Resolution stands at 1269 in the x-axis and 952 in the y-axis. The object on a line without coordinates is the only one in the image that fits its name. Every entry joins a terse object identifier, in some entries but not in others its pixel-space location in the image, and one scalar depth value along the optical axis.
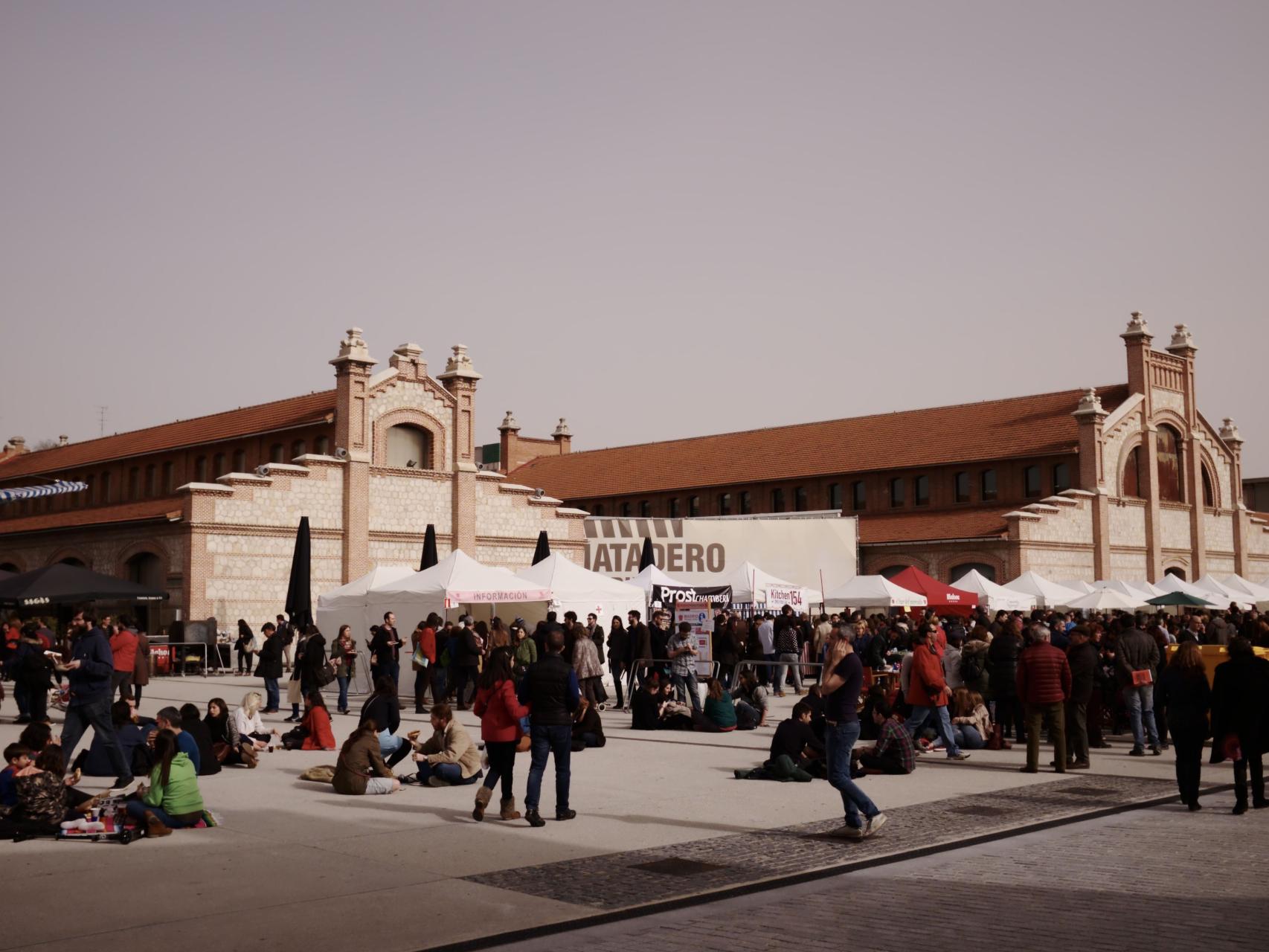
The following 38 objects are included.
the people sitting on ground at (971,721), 16.70
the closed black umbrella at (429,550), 32.91
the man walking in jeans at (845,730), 10.48
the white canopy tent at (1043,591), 34.97
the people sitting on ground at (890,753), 14.56
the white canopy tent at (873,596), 30.88
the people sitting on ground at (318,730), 16.88
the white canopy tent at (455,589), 24.70
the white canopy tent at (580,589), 25.83
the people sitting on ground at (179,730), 11.38
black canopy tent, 25.78
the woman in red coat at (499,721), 11.00
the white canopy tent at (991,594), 33.78
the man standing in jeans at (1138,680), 16.28
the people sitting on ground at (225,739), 14.91
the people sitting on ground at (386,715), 14.39
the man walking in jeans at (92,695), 13.51
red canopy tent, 31.81
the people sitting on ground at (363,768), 13.03
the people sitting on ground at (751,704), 19.75
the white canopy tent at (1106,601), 33.12
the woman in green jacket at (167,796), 10.48
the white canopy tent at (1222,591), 37.59
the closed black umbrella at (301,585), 31.31
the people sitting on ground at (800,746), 14.23
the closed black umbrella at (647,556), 32.19
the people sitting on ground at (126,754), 13.93
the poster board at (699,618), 24.23
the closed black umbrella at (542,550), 31.36
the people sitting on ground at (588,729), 17.11
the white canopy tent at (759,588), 30.91
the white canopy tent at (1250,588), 39.25
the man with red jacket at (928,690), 15.58
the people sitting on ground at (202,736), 13.88
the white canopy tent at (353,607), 27.20
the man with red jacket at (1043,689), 14.23
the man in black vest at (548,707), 10.83
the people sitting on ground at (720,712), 19.53
